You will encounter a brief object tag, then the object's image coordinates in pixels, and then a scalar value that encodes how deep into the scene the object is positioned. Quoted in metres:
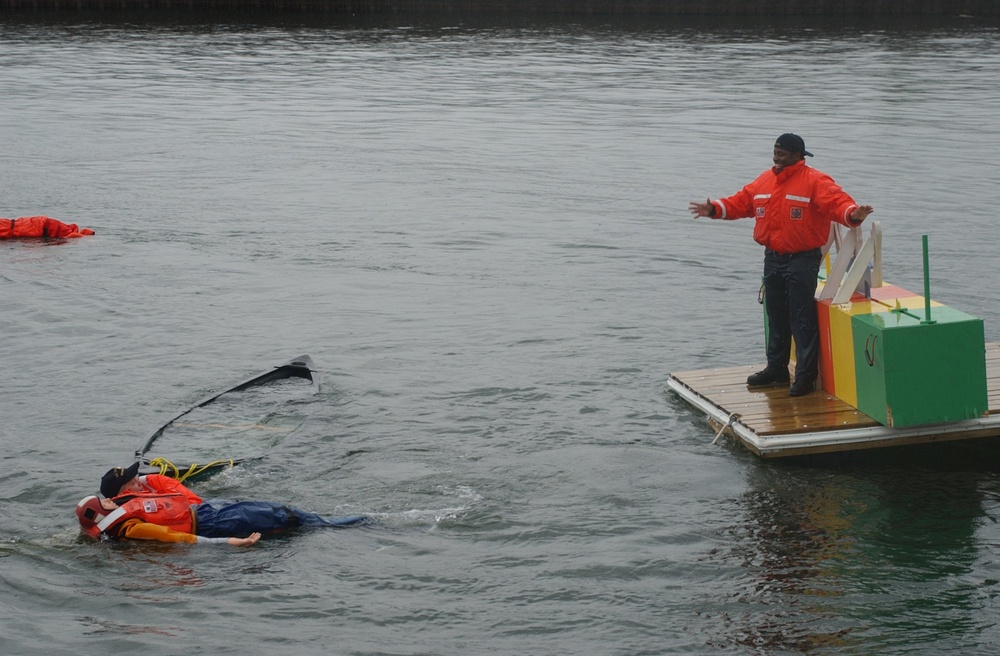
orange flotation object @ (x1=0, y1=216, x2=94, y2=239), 25.41
